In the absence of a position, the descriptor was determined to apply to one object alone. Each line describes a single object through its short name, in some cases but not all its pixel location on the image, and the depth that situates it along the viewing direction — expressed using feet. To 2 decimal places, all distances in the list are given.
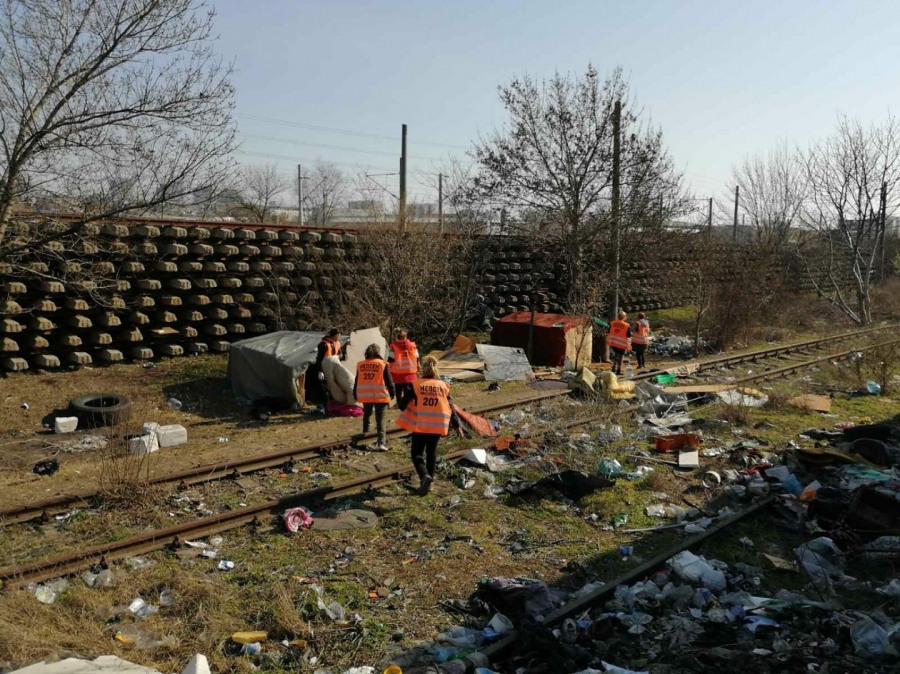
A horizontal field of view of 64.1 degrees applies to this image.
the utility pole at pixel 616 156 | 66.59
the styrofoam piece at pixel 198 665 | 14.69
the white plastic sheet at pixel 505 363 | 55.93
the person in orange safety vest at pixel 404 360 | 40.22
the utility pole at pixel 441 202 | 72.33
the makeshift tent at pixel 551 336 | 62.03
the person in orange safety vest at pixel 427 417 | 28.12
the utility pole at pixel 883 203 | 90.48
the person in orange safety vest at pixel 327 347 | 43.47
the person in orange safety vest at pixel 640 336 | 61.11
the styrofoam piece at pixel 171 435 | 36.29
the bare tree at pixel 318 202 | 190.80
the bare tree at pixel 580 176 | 68.28
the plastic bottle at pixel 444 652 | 17.58
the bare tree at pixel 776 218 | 111.14
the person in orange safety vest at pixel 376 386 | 34.81
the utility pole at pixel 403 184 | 64.69
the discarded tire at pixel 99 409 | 39.04
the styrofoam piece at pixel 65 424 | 38.62
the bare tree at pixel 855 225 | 90.99
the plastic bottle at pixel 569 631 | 18.36
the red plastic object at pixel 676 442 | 35.63
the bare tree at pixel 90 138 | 34.91
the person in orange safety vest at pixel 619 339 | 56.75
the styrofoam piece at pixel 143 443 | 31.97
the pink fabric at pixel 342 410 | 43.27
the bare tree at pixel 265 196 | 161.66
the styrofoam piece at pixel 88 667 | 13.01
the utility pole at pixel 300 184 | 132.57
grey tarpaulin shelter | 44.47
